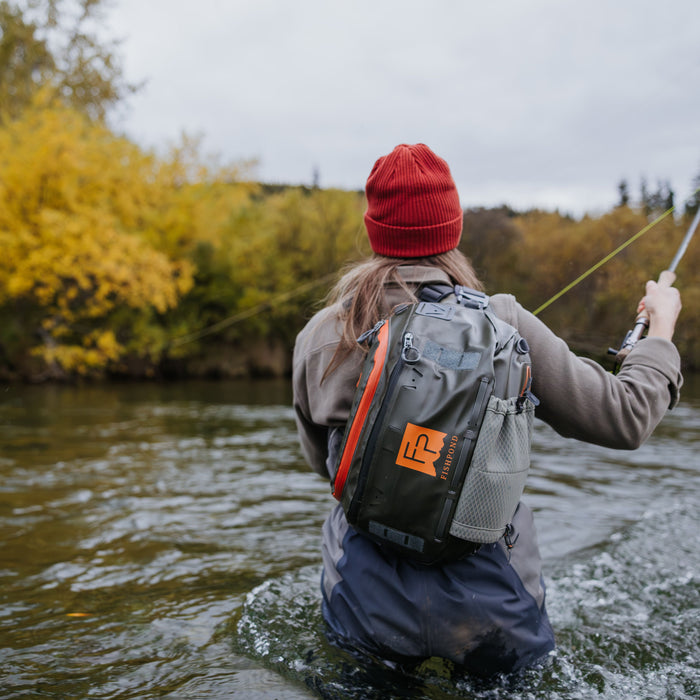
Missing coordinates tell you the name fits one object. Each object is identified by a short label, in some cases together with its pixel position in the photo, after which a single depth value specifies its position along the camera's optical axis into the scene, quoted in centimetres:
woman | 224
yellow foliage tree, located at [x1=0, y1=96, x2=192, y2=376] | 2031
